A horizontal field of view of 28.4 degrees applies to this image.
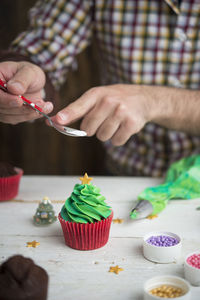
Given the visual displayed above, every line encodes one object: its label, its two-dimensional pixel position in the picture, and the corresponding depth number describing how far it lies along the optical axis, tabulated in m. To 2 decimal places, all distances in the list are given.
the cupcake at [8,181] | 0.98
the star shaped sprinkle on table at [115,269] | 0.68
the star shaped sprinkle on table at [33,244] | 0.77
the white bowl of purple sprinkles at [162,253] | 0.71
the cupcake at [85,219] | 0.76
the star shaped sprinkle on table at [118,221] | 0.88
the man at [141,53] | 1.19
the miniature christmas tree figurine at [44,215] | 0.86
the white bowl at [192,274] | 0.64
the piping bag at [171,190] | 0.90
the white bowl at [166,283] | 0.58
